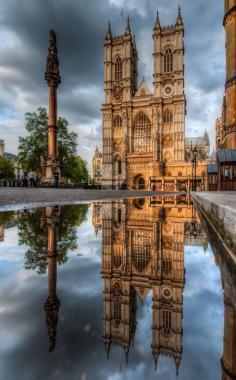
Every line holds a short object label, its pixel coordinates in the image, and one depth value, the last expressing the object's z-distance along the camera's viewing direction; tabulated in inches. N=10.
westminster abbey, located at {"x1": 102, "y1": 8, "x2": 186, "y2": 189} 1610.5
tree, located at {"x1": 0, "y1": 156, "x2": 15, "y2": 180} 2132.1
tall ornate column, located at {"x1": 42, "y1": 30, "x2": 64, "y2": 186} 832.3
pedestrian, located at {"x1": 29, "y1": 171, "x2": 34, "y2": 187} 855.1
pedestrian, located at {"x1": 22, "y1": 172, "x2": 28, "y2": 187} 894.4
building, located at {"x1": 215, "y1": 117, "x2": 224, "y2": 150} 1884.2
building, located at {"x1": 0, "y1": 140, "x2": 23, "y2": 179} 2859.3
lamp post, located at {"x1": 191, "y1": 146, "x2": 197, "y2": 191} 1157.8
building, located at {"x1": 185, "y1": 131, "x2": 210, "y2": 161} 2645.2
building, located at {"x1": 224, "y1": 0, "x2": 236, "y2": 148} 894.4
